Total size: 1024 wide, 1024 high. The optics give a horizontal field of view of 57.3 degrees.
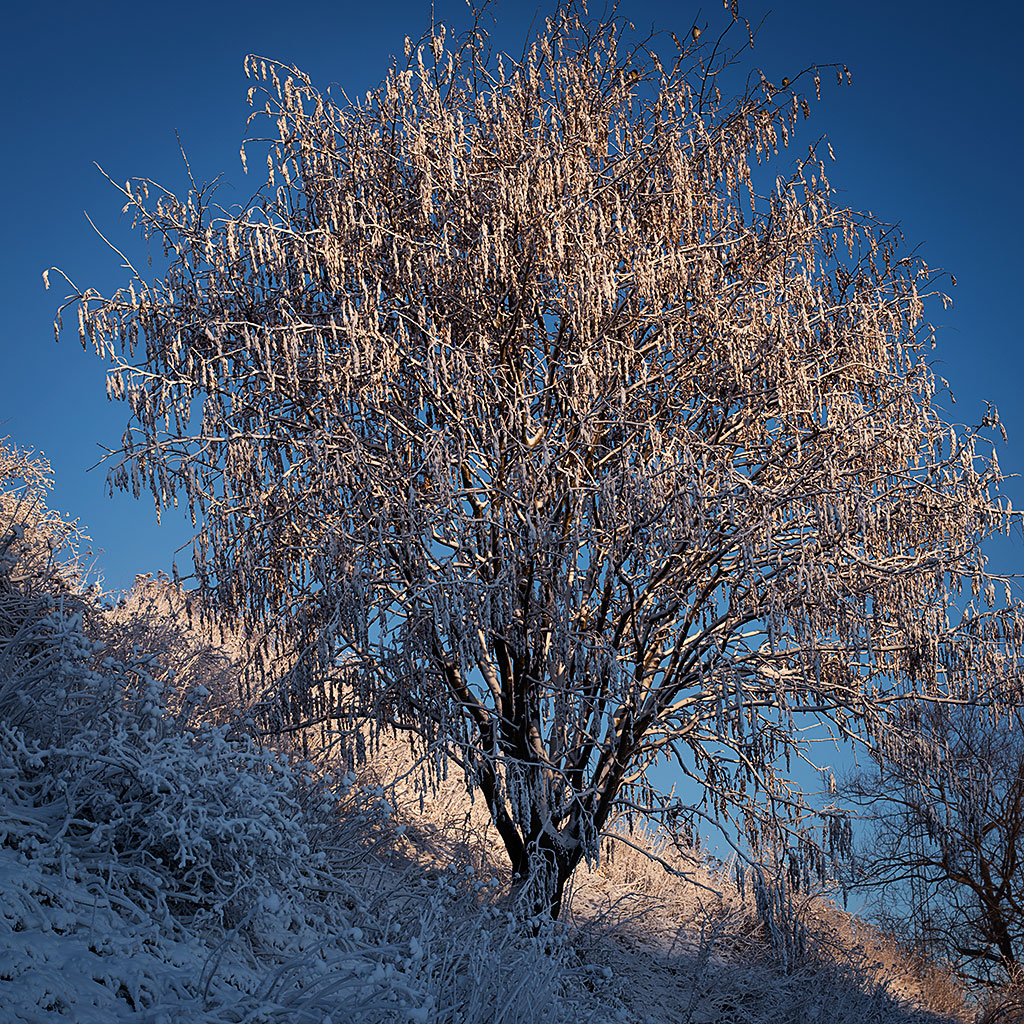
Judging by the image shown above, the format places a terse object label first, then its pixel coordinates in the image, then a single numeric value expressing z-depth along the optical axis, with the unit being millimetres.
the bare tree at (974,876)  12344
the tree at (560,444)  6145
